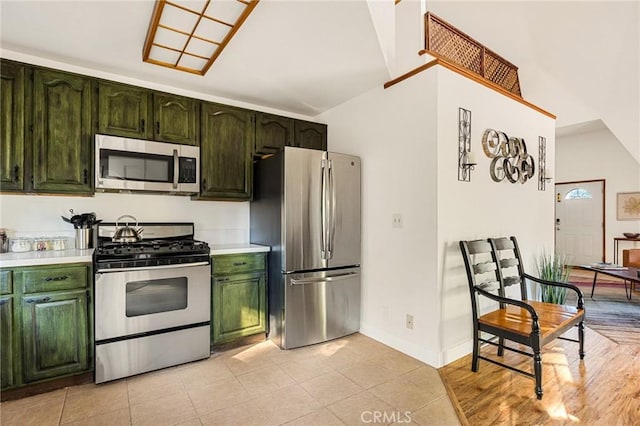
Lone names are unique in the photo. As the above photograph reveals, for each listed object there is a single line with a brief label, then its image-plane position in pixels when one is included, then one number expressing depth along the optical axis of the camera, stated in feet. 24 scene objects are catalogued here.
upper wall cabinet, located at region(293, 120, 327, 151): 12.05
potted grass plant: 10.86
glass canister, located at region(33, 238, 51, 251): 8.39
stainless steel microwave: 8.64
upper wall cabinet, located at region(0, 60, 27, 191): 7.60
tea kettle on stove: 9.01
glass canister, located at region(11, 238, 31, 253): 8.13
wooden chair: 6.86
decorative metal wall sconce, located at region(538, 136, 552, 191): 12.23
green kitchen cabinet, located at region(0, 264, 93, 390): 6.80
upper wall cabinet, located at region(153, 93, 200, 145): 9.48
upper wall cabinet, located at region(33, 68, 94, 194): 7.98
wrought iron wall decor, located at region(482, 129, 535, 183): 9.99
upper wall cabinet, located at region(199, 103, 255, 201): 10.20
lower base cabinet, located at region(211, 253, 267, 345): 9.30
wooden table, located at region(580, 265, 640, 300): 12.84
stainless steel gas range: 7.57
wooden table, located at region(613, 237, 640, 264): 20.53
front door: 21.70
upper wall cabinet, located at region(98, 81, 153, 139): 8.73
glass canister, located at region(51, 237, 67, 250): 8.59
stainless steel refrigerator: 9.51
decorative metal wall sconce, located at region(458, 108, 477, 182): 8.99
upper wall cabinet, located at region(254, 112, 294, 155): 11.20
